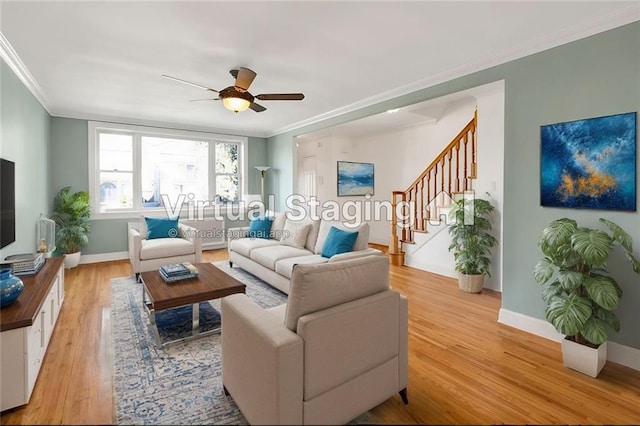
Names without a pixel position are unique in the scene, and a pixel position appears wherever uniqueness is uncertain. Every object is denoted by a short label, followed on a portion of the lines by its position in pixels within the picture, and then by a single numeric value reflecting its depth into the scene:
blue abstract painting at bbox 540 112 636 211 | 2.29
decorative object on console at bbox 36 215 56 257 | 3.90
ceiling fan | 2.98
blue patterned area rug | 1.77
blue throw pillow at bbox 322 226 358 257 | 3.54
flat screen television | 2.60
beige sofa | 3.58
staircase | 4.59
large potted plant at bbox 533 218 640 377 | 2.10
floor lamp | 6.75
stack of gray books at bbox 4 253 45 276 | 2.65
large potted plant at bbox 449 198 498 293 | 3.93
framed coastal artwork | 7.34
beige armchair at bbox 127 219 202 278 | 4.25
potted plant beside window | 4.86
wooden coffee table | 2.55
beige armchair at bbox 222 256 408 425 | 1.38
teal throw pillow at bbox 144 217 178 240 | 4.73
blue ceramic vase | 1.95
